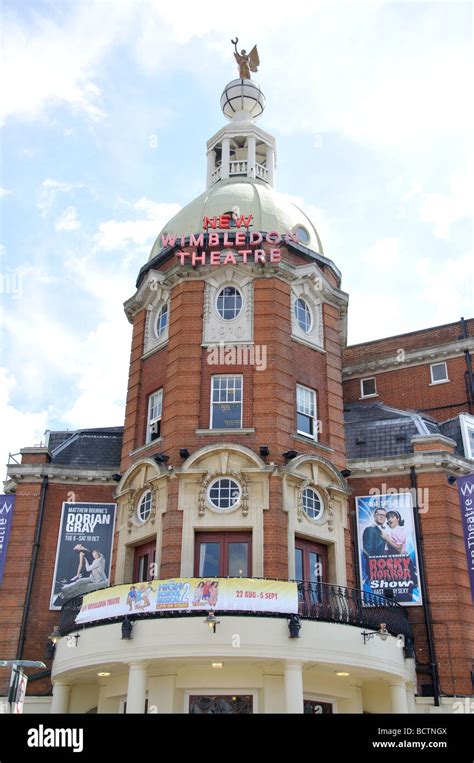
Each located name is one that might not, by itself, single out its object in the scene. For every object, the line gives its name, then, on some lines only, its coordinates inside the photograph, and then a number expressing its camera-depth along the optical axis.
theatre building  21.42
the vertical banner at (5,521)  28.08
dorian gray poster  27.69
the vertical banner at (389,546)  26.25
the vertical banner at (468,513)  26.31
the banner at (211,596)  20.91
